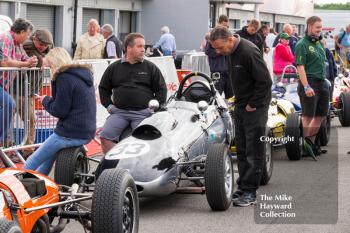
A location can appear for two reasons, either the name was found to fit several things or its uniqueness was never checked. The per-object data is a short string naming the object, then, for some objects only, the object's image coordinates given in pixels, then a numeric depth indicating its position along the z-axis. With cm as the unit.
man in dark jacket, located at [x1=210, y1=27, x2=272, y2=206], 910
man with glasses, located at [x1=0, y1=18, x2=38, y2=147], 1096
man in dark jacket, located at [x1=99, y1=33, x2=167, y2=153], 1019
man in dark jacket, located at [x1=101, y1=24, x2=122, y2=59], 1866
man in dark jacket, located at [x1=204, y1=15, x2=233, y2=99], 1542
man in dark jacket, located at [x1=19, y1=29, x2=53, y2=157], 1134
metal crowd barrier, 1102
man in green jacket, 1217
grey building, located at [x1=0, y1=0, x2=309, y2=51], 3006
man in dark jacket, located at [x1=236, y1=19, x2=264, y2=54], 1684
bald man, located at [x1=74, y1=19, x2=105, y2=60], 1795
